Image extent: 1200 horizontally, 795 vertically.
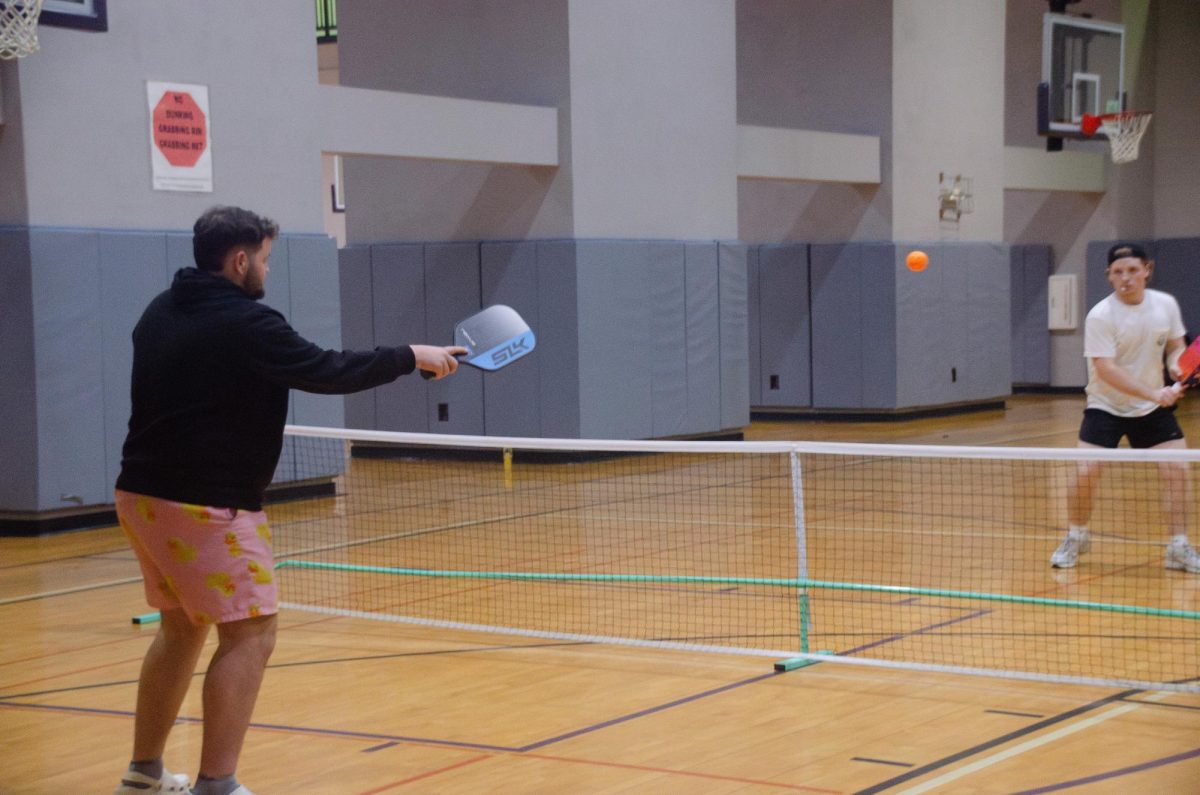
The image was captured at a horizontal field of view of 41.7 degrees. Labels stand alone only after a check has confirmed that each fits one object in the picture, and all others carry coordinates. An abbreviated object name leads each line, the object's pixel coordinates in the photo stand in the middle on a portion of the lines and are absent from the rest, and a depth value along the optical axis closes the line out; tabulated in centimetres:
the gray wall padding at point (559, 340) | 1585
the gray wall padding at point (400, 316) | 1688
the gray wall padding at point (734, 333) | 1753
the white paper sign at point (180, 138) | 1232
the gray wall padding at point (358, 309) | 1723
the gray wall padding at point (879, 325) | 2003
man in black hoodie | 429
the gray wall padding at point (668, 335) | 1667
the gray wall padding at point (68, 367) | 1166
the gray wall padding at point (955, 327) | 2044
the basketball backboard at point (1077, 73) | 1903
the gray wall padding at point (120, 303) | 1204
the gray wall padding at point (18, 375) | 1159
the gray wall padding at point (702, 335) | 1711
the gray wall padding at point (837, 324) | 2036
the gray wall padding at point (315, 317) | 1351
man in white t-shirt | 845
